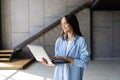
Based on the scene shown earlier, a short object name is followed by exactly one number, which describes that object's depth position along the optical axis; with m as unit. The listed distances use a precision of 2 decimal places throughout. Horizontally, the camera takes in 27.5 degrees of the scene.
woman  1.79
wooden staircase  7.32
